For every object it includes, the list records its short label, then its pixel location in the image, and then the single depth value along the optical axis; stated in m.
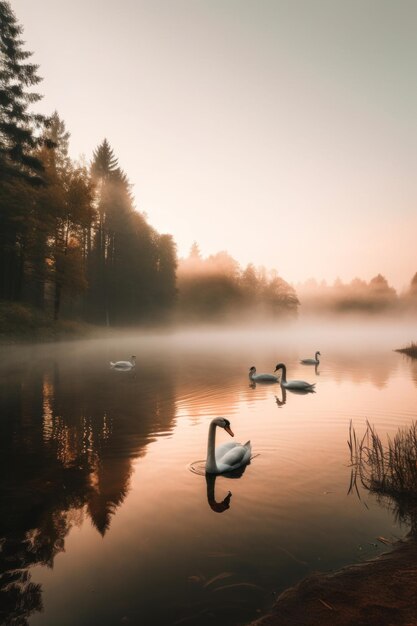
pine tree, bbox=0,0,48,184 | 32.62
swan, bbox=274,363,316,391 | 21.09
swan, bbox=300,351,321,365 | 32.28
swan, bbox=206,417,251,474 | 9.34
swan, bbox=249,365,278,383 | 24.08
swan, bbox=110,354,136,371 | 26.89
